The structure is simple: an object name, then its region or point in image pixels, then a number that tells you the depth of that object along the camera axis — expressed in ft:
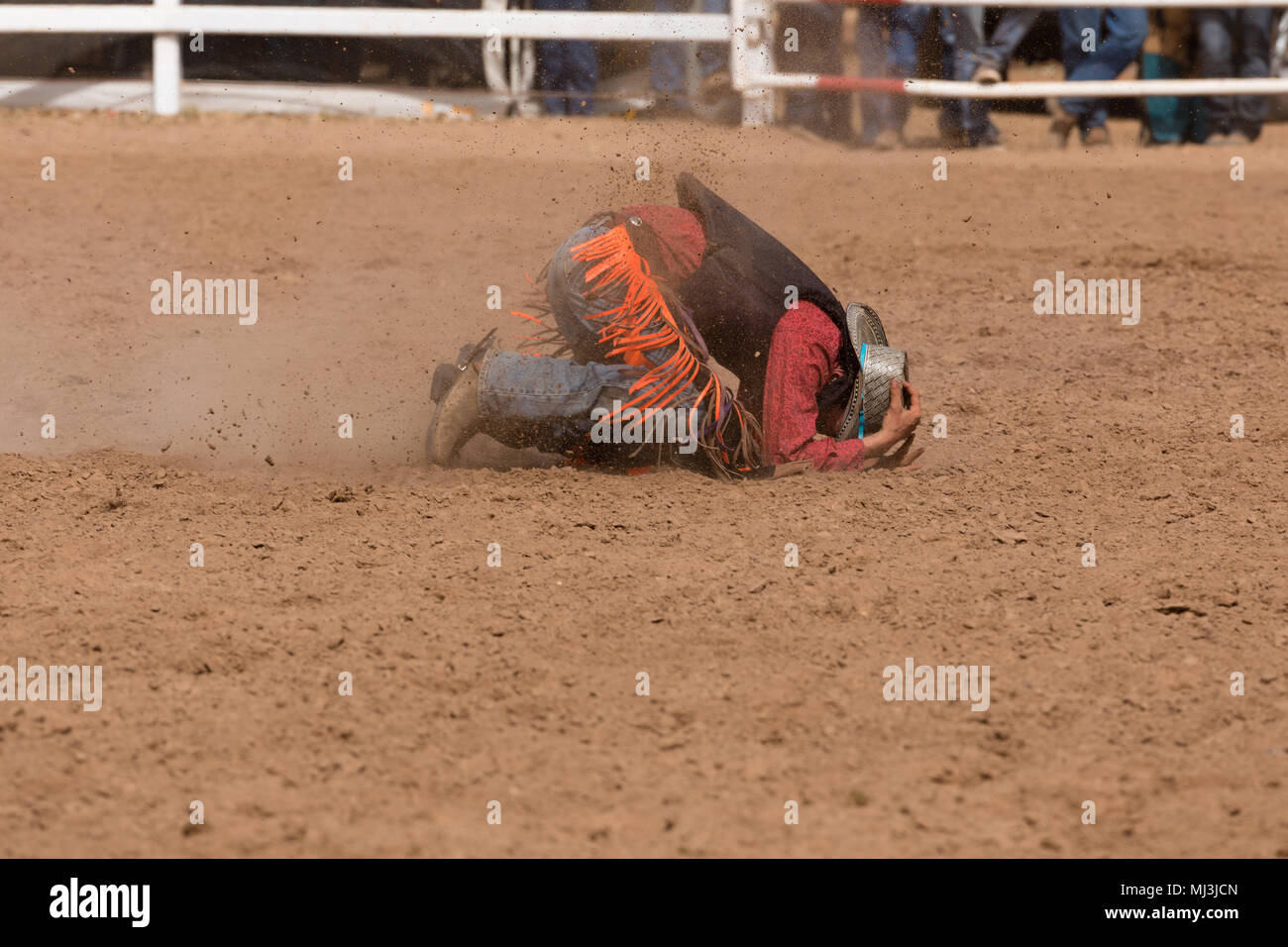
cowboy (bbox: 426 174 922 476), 24.66
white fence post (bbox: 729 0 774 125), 57.57
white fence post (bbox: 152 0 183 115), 57.98
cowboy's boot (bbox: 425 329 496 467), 25.59
